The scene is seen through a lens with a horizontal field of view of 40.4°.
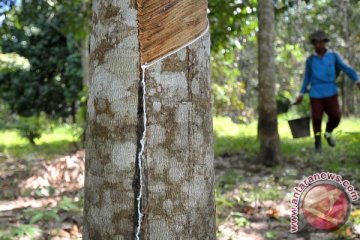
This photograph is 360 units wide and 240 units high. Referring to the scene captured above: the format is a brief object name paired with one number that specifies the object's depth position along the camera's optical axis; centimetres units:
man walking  633
